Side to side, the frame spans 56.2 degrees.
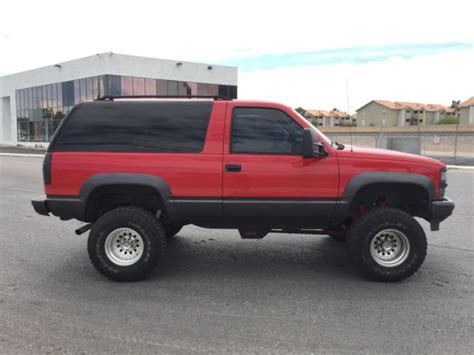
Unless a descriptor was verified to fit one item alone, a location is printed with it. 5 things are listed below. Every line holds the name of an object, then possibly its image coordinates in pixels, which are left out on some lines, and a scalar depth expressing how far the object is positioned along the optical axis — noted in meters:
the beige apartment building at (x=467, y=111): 87.88
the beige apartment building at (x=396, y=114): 115.44
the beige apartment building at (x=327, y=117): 136.50
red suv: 4.86
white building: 41.47
